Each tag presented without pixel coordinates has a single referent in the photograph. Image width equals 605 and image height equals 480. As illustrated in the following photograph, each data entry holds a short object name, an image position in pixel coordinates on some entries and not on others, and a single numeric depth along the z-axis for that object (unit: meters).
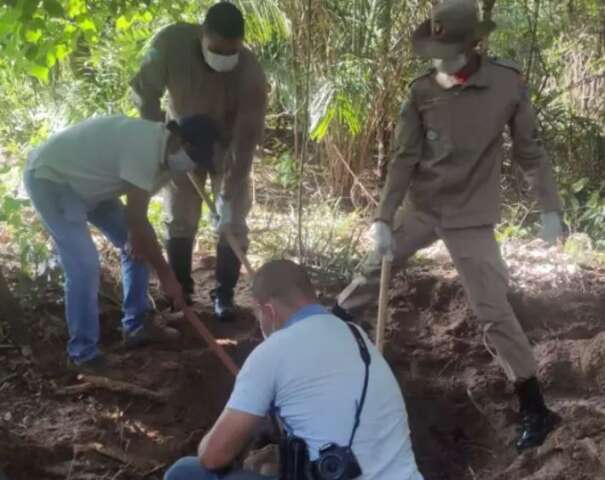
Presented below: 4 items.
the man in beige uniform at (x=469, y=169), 4.43
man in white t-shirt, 4.29
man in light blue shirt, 2.81
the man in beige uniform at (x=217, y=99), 5.02
